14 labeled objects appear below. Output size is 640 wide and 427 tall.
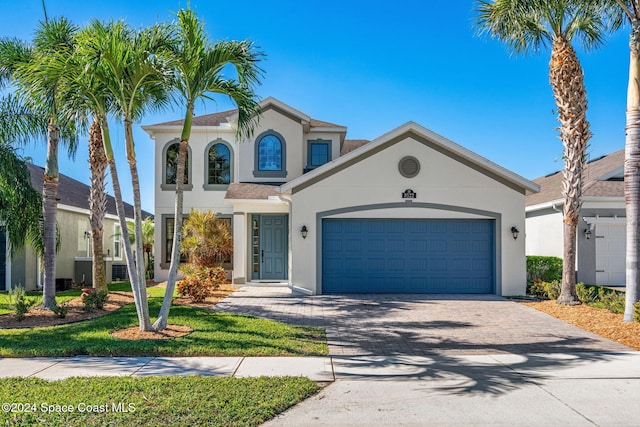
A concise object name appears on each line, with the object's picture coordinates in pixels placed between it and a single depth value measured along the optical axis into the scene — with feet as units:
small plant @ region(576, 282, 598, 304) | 40.27
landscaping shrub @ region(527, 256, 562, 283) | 50.39
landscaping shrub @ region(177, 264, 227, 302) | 42.37
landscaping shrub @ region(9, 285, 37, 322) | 32.76
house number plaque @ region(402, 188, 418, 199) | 46.03
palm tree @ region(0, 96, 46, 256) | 37.52
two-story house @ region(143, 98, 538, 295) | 45.93
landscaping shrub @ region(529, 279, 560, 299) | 42.58
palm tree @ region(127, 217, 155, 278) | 67.46
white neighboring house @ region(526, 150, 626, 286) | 53.01
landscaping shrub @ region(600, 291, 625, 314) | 35.29
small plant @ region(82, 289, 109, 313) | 36.04
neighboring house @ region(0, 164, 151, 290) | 52.54
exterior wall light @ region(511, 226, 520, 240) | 45.65
